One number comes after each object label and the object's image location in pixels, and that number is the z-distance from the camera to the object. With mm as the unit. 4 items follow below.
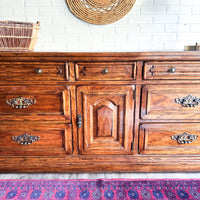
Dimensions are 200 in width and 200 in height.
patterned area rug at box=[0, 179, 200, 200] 1013
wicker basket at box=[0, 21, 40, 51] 1048
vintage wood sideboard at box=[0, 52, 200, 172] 1023
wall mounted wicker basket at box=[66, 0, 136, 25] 1495
